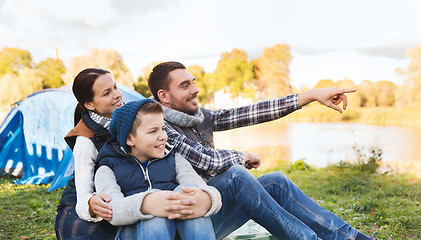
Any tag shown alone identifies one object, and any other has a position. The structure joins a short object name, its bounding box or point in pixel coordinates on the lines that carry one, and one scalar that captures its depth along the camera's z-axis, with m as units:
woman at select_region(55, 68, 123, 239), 1.70
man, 1.86
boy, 1.59
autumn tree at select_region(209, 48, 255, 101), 22.62
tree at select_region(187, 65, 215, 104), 22.34
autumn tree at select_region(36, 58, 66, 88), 23.09
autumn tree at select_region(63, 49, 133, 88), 20.65
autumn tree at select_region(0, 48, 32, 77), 24.72
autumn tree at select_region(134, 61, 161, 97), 19.62
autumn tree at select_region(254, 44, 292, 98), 20.02
